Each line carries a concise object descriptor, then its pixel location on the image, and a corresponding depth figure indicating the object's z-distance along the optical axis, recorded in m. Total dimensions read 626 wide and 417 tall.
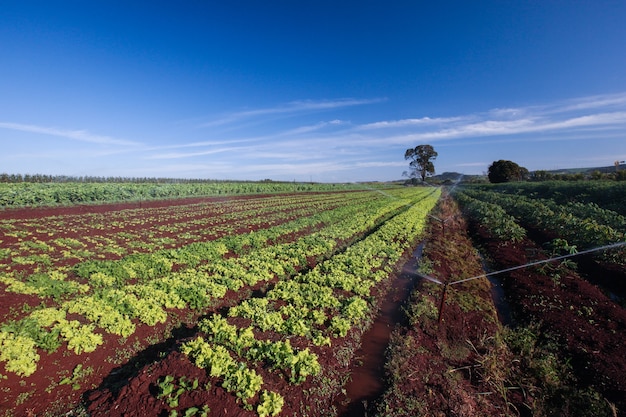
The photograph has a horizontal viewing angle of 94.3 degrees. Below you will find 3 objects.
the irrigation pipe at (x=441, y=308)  6.67
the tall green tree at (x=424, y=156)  96.12
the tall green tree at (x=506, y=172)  78.38
